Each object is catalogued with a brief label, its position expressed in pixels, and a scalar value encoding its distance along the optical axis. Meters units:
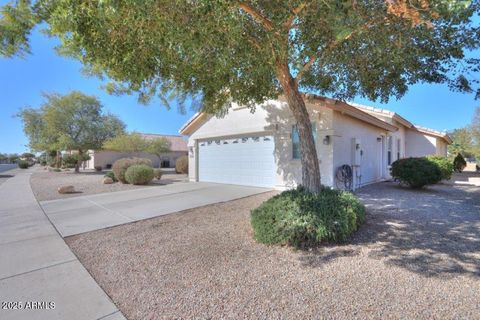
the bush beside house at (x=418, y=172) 9.35
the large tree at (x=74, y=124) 22.58
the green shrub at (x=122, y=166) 13.66
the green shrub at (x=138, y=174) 12.91
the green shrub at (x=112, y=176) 14.74
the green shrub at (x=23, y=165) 41.41
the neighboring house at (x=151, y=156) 34.19
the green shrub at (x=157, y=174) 14.80
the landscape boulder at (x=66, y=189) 11.09
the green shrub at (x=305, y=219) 4.16
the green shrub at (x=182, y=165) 21.02
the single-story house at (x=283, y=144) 8.92
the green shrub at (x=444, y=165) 9.62
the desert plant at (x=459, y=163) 20.09
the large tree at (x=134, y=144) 21.94
